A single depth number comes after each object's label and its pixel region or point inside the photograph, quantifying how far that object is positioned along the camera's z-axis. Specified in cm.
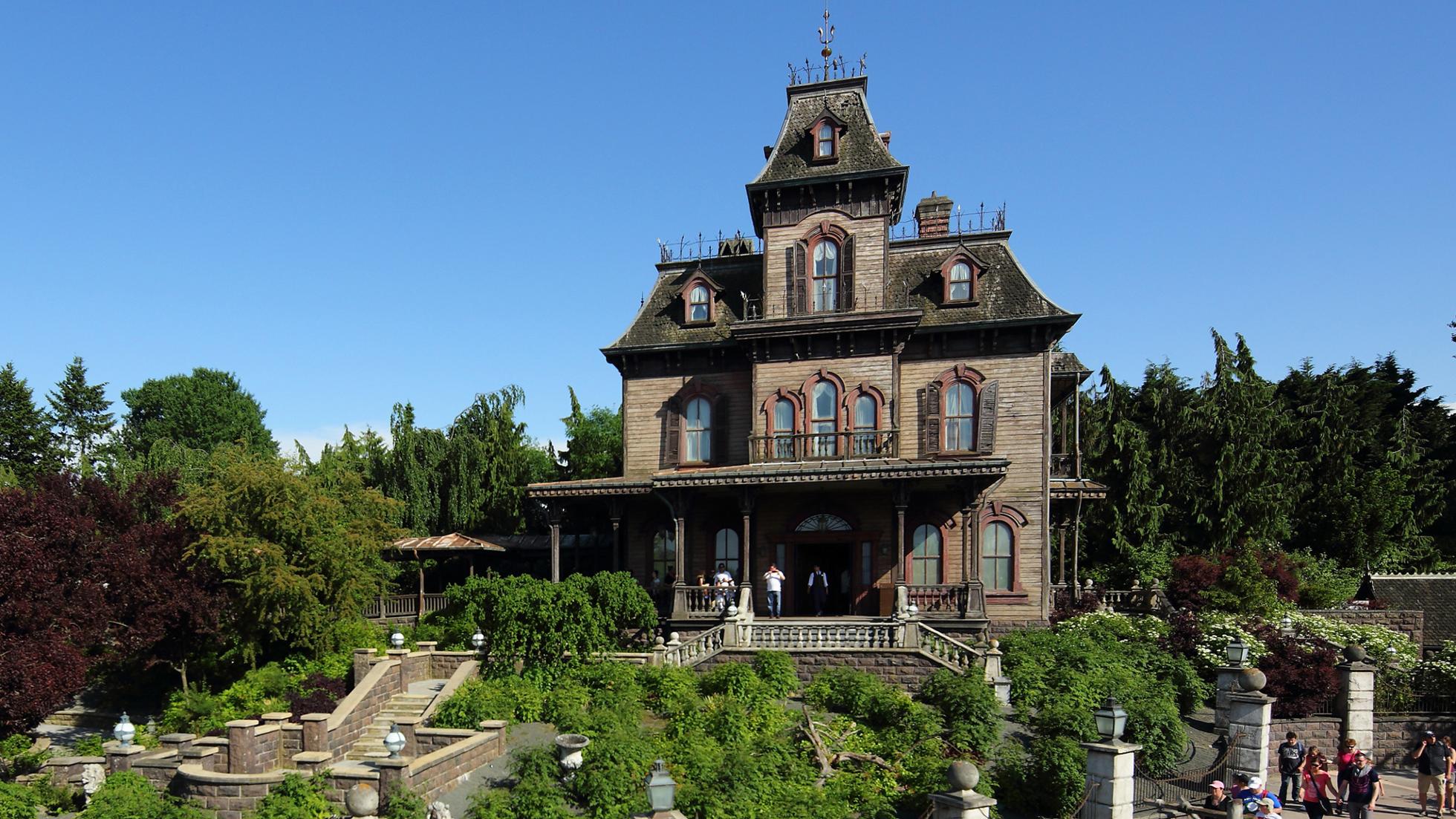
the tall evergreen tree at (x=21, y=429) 4488
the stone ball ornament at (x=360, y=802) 1056
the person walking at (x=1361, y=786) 1328
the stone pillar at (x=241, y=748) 1497
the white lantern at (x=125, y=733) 1553
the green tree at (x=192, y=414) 5650
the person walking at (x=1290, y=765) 1505
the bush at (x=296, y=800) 1269
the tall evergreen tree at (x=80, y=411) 5019
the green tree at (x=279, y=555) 1977
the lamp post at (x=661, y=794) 879
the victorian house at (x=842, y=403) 2325
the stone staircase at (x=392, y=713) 1684
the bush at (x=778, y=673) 1684
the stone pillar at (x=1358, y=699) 1781
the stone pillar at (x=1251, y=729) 1459
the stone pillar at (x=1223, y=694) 1683
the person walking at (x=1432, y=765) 1452
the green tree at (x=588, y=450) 3731
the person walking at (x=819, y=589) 2221
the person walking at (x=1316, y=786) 1319
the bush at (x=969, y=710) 1419
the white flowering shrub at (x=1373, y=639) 2006
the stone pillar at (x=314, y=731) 1587
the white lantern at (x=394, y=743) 1269
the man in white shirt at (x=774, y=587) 2109
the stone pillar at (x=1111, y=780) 1098
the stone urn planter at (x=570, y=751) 1255
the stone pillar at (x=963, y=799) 861
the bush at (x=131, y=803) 1247
